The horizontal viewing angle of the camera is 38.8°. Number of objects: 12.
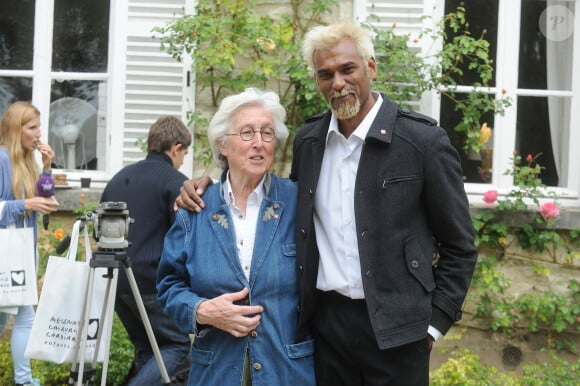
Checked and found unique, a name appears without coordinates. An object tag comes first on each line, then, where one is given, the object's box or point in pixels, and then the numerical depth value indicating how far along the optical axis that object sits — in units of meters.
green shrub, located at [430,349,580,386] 4.54
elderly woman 2.62
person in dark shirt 4.17
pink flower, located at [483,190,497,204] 5.29
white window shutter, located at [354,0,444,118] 5.47
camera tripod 3.30
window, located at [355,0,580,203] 5.61
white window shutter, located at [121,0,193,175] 5.47
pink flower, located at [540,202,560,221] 5.26
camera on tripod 3.28
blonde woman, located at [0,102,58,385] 4.67
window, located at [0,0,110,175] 5.64
